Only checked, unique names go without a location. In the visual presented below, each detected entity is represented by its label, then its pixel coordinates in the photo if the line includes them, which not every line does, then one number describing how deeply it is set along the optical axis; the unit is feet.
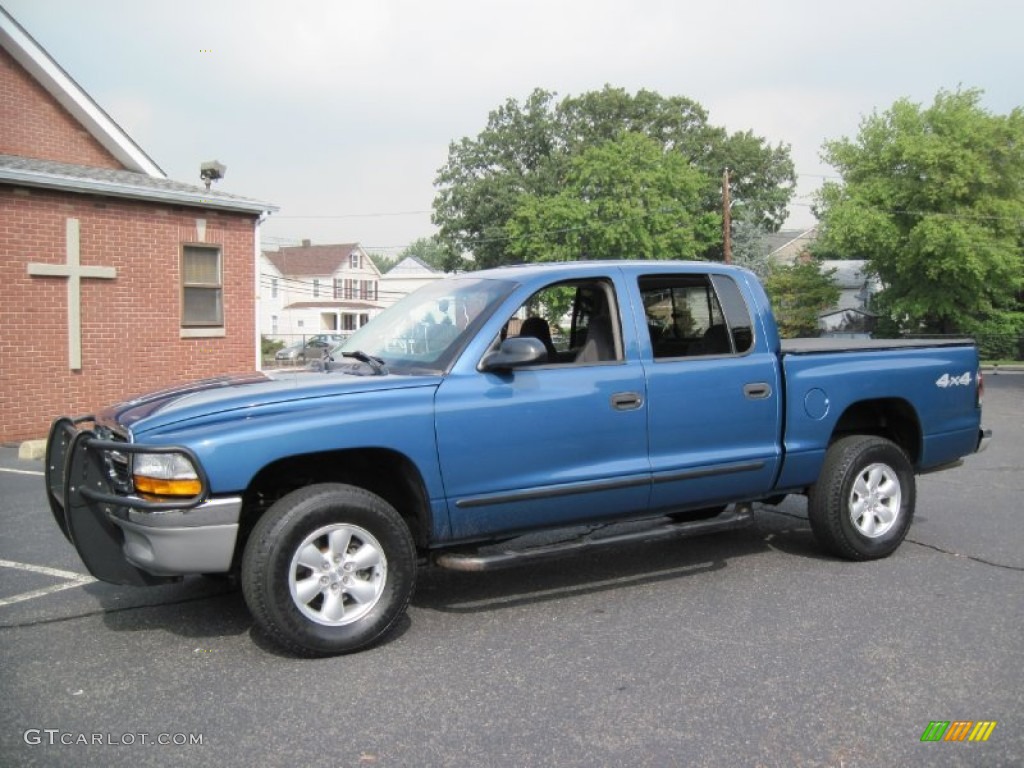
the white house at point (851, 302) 182.73
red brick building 40.14
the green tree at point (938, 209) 128.88
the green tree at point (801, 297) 144.46
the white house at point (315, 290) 219.61
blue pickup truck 12.44
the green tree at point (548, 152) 201.98
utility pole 120.62
